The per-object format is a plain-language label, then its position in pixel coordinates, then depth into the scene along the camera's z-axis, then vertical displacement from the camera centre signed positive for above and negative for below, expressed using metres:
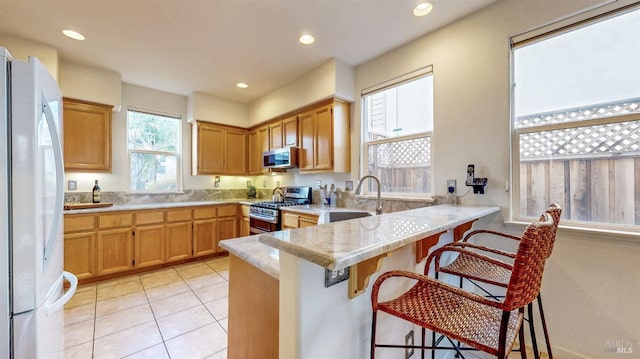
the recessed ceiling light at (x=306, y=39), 2.61 +1.51
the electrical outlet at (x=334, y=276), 0.93 -0.37
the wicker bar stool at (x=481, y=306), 0.77 -0.50
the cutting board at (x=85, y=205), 3.07 -0.30
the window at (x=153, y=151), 3.91 +0.50
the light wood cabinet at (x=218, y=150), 4.24 +0.56
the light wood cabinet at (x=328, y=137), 3.21 +0.58
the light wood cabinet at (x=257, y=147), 4.41 +0.62
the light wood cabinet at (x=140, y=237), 2.96 -0.77
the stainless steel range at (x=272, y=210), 3.43 -0.42
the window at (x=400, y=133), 2.68 +0.55
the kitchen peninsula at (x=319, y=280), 0.84 -0.42
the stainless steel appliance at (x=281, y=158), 3.66 +0.36
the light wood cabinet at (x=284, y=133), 3.78 +0.77
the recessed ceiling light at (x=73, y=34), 2.52 +1.51
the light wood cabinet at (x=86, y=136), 3.11 +0.60
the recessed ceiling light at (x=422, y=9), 2.13 +1.49
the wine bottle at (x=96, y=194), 3.42 -0.16
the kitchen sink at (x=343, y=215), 2.74 -0.38
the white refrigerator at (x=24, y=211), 0.95 -0.11
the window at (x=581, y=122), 1.64 +0.41
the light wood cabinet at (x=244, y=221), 4.11 -0.67
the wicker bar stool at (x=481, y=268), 1.18 -0.51
